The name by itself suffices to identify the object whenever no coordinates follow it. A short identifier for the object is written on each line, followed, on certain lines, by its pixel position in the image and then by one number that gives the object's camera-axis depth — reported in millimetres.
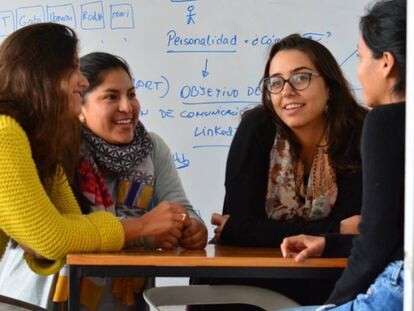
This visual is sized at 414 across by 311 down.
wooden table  2349
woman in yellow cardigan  2368
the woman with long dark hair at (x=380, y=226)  2102
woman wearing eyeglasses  2805
